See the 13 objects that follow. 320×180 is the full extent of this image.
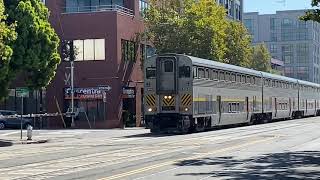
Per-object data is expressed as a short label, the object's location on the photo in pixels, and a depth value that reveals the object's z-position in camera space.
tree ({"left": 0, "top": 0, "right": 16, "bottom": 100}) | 26.78
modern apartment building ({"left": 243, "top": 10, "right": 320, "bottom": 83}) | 154.50
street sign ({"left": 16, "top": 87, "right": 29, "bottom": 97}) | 35.26
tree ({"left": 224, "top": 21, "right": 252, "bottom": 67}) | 62.75
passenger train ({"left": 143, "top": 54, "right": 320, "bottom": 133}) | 36.50
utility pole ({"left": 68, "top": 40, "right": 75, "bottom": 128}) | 52.66
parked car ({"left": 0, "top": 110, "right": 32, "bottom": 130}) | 53.16
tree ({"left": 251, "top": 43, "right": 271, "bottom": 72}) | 85.44
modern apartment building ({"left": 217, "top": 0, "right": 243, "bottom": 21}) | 93.26
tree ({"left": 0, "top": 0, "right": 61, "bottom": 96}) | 33.34
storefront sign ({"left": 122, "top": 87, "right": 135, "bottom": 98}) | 55.84
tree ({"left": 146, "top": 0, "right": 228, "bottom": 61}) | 55.00
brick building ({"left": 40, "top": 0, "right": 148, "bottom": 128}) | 54.97
